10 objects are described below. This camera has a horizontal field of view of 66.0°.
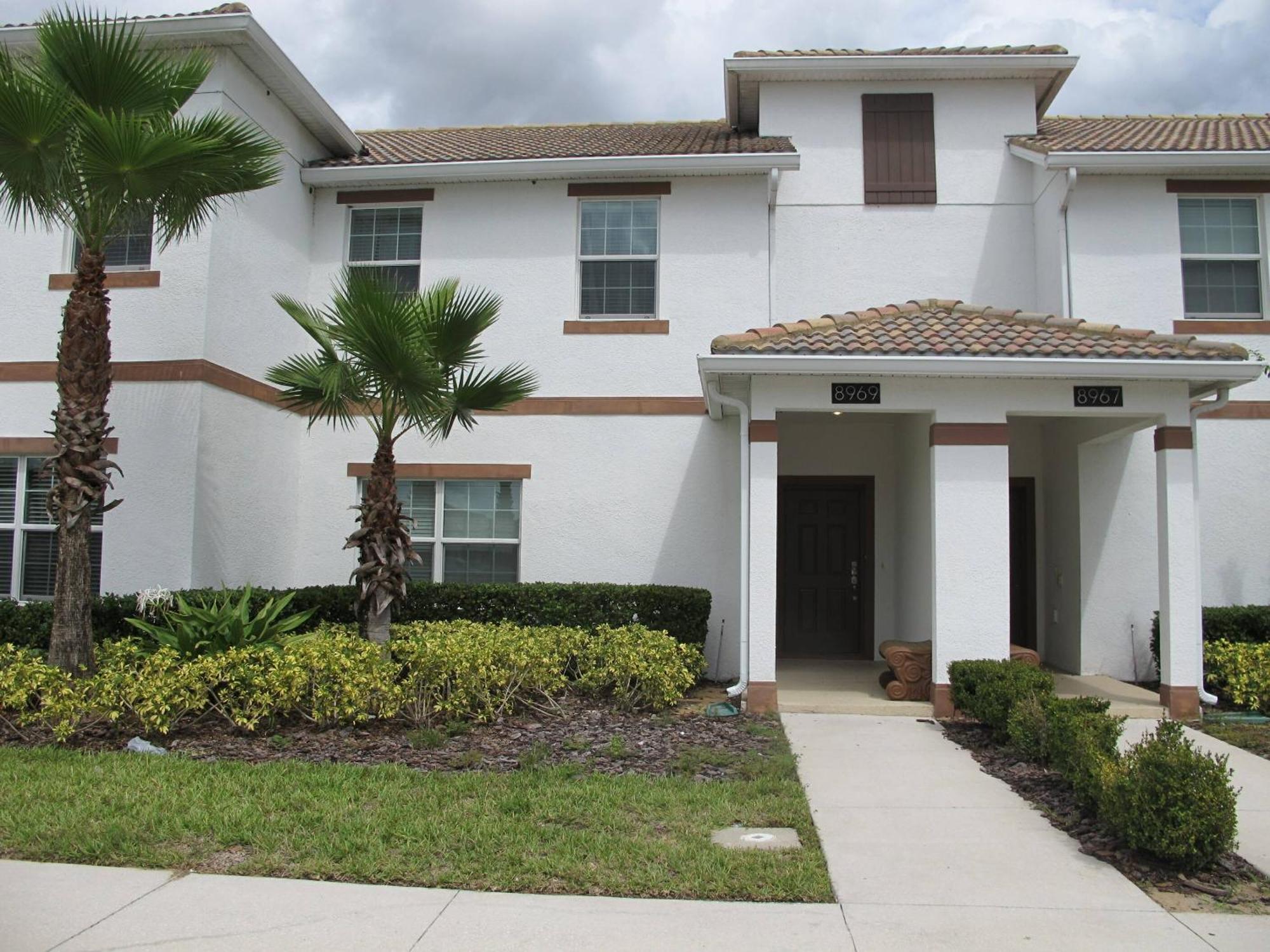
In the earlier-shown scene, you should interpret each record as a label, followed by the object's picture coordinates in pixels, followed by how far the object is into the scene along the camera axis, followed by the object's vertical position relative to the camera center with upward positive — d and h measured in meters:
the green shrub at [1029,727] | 7.30 -1.21
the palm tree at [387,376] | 8.80 +1.71
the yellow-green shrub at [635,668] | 9.30 -1.03
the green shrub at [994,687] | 7.98 -1.02
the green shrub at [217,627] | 8.48 -0.66
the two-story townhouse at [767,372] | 9.62 +2.15
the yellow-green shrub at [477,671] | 8.56 -1.02
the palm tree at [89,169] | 7.87 +3.19
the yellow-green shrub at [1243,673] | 9.56 -1.01
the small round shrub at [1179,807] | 5.12 -1.26
